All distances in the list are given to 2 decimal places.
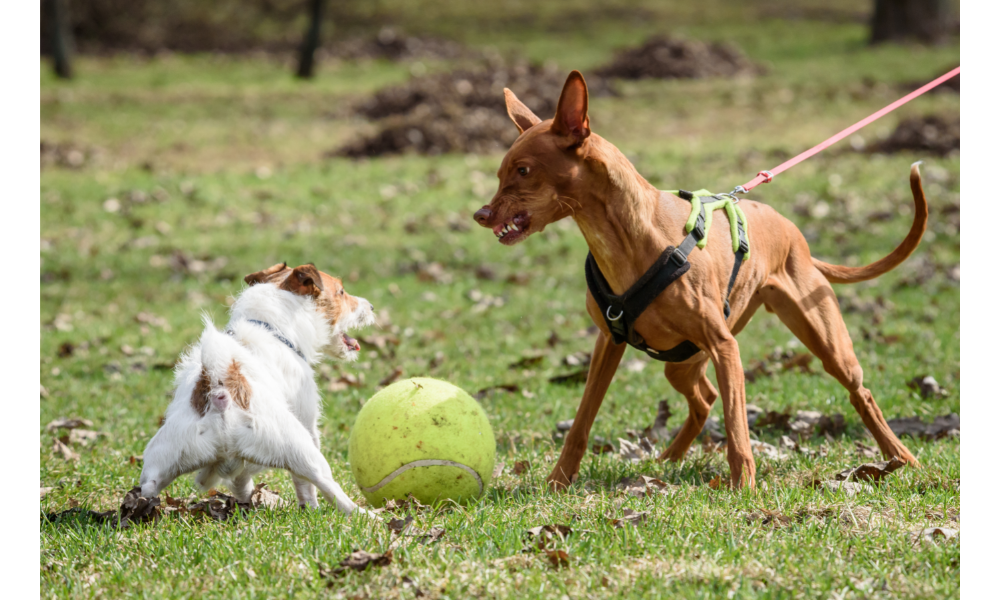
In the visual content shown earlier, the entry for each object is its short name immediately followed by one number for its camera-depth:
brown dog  7.88
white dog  7.65
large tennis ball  8.24
